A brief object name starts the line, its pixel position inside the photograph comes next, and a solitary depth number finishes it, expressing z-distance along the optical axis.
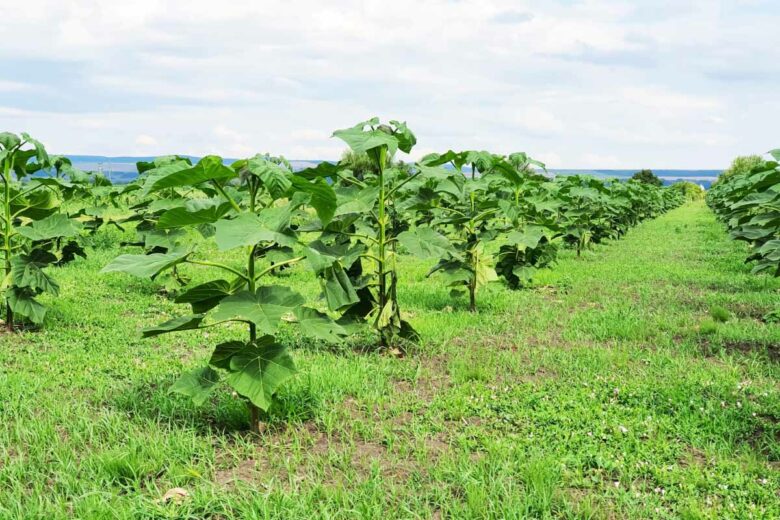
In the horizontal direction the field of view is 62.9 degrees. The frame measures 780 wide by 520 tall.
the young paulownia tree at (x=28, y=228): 4.78
